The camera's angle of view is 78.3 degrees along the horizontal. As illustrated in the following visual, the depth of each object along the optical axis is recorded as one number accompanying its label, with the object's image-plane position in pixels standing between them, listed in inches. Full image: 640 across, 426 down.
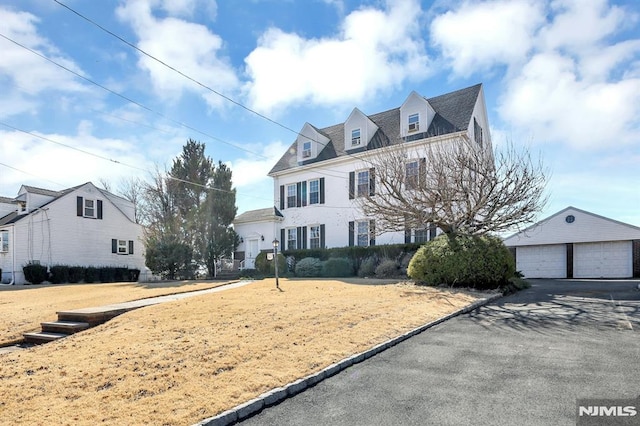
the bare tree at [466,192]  581.6
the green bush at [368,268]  807.1
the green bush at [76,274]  1000.9
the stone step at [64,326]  341.7
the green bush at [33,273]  932.0
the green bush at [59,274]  968.5
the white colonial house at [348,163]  826.8
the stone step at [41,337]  329.4
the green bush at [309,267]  871.1
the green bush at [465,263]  521.0
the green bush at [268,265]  906.1
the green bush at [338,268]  844.0
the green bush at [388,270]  755.4
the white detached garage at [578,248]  879.1
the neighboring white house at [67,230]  975.0
